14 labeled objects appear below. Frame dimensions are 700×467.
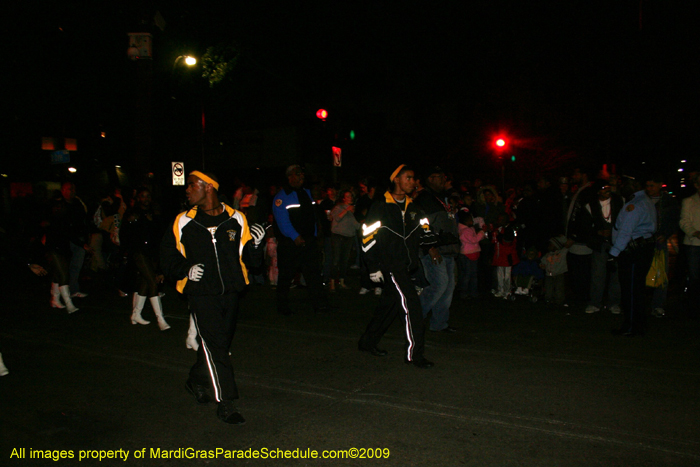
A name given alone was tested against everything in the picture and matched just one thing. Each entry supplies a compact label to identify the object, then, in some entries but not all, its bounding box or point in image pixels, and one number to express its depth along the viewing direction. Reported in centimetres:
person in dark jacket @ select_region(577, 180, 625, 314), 868
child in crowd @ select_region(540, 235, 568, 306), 924
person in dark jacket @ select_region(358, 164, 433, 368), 608
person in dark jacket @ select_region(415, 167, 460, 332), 673
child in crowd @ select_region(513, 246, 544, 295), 964
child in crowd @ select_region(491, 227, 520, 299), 993
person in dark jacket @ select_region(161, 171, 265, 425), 466
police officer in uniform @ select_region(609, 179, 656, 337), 714
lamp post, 2120
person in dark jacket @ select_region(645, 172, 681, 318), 819
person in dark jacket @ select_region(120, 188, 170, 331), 799
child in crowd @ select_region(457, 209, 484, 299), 984
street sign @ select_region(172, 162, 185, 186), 1773
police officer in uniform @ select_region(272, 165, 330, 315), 884
